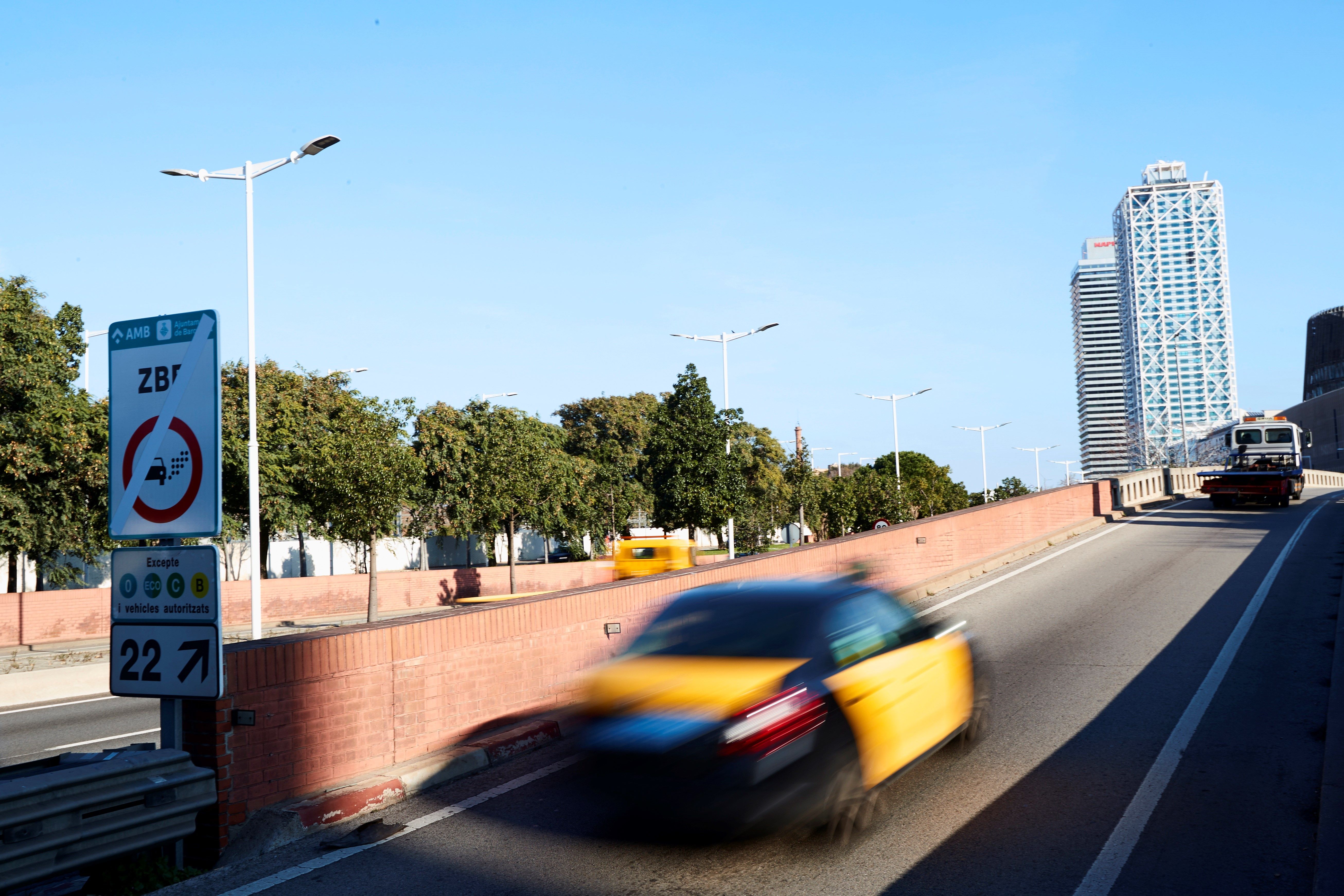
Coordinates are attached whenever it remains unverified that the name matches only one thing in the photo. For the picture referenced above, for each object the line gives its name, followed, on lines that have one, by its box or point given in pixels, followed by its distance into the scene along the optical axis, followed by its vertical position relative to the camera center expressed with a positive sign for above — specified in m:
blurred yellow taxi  5.10 -1.07
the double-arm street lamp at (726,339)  38.69 +6.99
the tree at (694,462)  40.03 +2.29
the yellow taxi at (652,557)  23.36 -0.91
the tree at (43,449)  25.12 +2.36
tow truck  31.59 +1.00
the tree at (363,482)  31.56 +1.56
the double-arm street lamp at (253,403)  20.27 +2.97
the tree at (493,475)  39.88 +2.22
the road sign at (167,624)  5.70 -0.51
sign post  5.77 +0.21
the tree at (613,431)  74.50 +7.57
